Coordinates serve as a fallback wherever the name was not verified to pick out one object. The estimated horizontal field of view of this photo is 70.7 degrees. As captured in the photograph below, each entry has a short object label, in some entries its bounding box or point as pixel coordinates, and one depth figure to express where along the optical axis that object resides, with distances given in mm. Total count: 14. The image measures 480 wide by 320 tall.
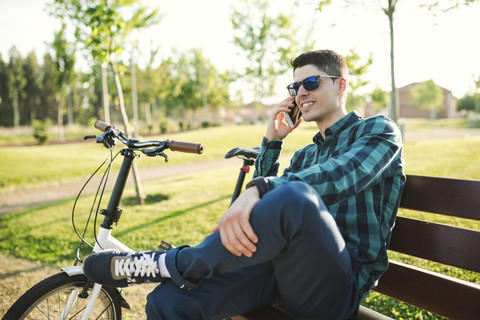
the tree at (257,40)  27469
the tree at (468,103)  44688
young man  1320
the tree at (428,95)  50188
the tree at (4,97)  50812
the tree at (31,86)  55938
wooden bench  1690
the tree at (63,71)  25500
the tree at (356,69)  6207
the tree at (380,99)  31977
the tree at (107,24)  5977
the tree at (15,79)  50438
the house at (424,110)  67188
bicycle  1836
